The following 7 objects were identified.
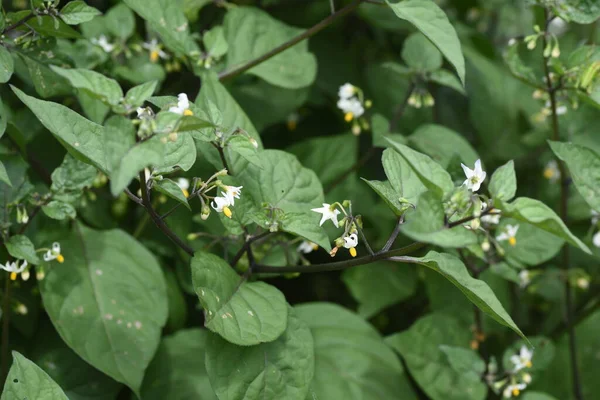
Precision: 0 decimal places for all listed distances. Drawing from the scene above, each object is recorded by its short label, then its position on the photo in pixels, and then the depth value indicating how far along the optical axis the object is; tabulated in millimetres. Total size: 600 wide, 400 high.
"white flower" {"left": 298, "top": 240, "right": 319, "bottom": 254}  627
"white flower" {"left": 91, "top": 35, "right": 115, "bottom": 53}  669
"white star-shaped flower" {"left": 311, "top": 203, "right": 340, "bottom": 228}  591
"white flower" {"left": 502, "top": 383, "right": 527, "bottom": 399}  650
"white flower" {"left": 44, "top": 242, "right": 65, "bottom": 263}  615
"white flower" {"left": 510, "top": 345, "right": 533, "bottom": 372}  661
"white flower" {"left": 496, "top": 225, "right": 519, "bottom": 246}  638
